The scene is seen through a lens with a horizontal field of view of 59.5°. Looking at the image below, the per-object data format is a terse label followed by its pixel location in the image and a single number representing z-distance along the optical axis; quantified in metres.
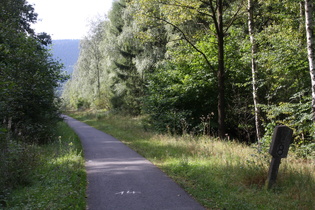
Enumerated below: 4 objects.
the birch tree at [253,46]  11.72
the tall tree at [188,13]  12.11
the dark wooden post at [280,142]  5.69
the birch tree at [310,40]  8.11
